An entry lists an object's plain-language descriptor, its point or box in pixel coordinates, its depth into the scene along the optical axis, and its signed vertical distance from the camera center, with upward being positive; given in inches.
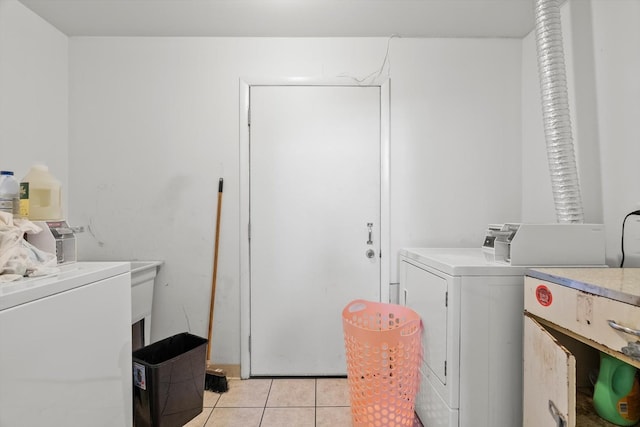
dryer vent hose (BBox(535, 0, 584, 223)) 57.9 +20.3
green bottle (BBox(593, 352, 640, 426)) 42.0 -24.0
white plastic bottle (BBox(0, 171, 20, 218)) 39.2 +2.4
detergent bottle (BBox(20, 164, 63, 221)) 47.6 +3.1
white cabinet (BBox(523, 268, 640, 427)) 33.7 -14.2
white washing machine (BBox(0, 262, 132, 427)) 29.9 -15.4
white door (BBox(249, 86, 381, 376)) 81.3 -0.5
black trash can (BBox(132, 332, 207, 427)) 55.9 -32.5
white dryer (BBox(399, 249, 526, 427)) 50.5 -21.1
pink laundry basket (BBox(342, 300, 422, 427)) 54.0 -27.8
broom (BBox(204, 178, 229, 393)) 74.9 -38.3
